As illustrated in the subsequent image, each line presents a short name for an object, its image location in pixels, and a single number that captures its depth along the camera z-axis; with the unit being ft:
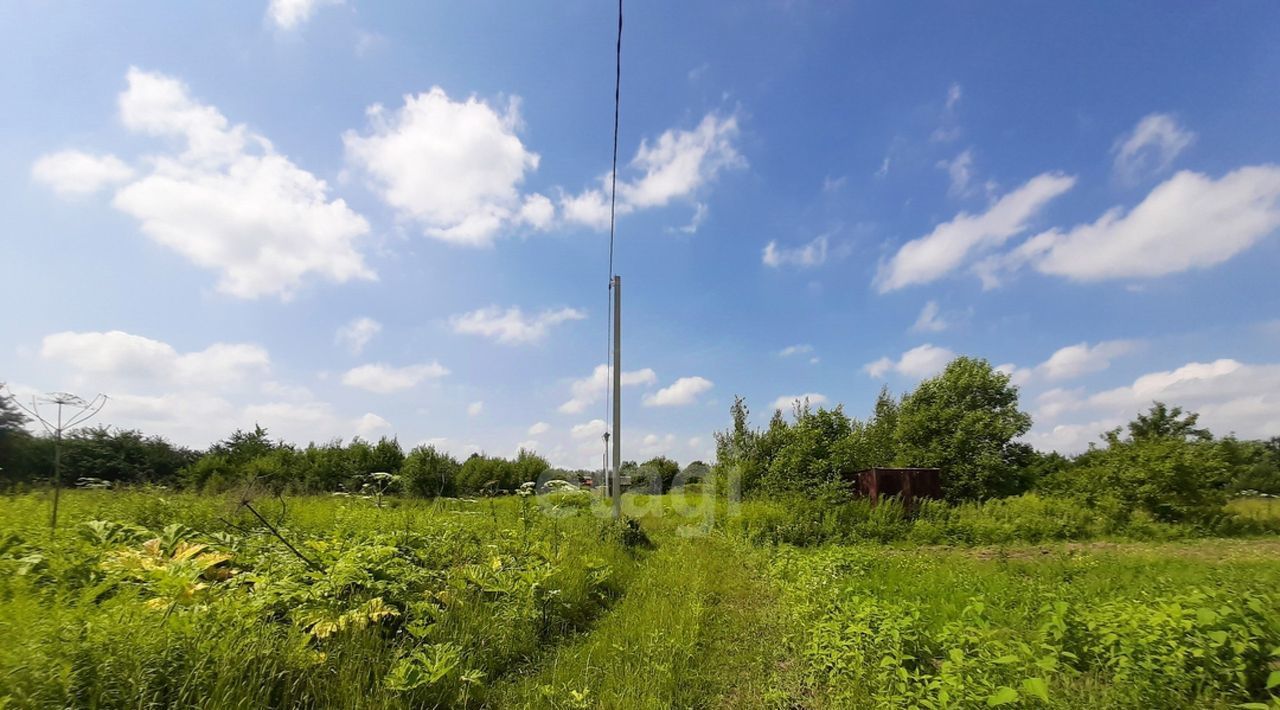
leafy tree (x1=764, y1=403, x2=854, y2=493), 58.23
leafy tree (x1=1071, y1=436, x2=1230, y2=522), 48.91
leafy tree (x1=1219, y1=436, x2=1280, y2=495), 55.89
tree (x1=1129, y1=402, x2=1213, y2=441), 68.23
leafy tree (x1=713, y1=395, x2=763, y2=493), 66.74
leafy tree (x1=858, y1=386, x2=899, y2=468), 99.89
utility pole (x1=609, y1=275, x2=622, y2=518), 37.83
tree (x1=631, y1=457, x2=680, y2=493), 97.66
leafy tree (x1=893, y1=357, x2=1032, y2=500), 94.38
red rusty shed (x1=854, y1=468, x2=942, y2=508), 56.08
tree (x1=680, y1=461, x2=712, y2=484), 74.38
